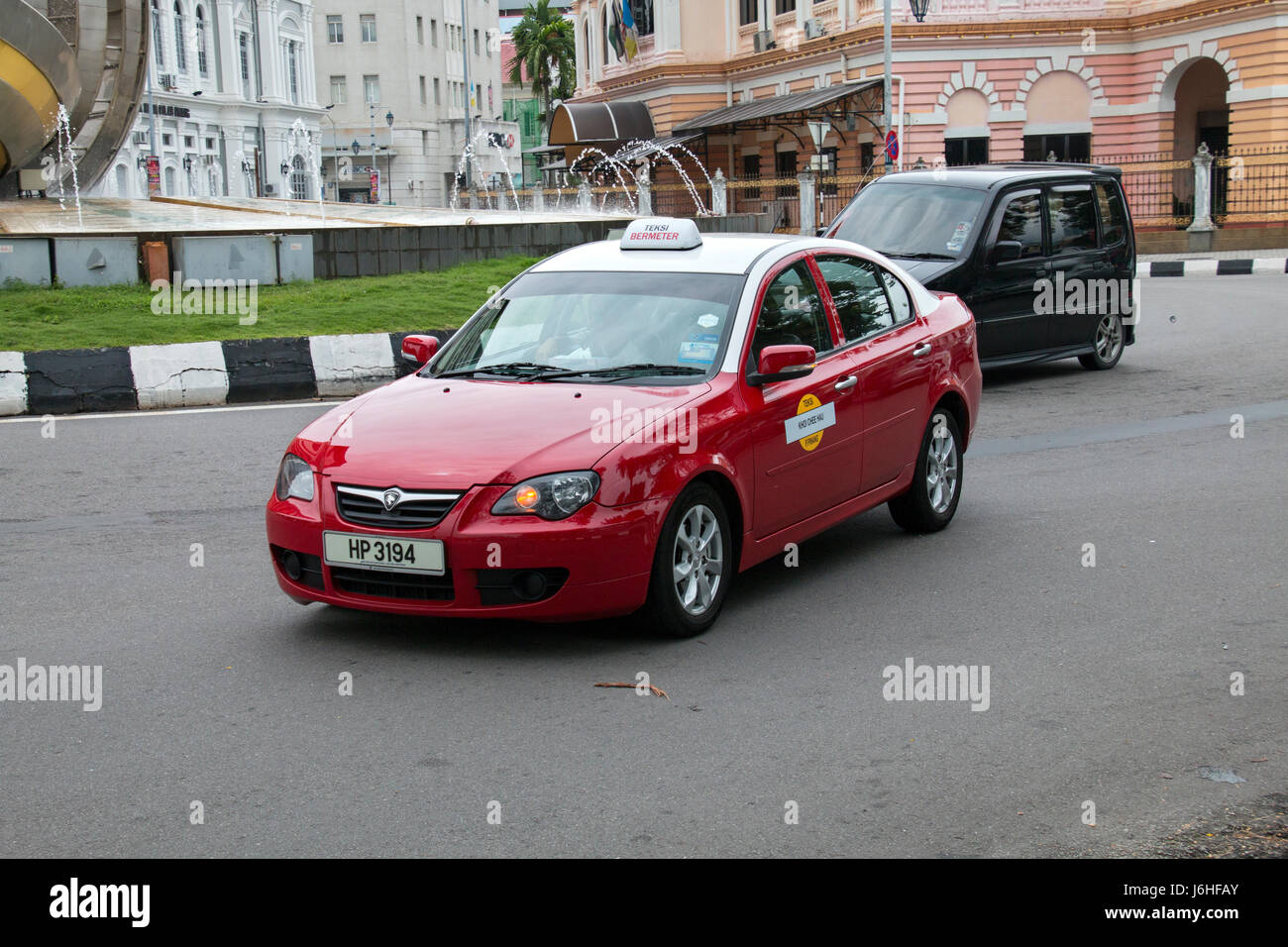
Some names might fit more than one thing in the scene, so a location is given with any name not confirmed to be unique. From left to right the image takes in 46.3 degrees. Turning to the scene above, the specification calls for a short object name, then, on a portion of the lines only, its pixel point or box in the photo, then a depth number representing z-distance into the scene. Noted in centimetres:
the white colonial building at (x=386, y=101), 9600
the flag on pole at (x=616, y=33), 6169
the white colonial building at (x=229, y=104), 6894
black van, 1276
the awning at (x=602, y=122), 5831
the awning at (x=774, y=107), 4322
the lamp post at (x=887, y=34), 3978
